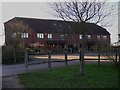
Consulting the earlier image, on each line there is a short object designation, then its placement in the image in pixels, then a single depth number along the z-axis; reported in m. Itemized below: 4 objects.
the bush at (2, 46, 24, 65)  14.48
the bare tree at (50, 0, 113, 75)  7.02
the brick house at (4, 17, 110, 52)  33.93
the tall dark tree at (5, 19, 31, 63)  17.86
